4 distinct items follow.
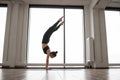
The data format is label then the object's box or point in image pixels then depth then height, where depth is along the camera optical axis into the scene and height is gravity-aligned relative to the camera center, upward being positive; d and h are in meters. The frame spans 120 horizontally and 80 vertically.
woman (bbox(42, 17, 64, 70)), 5.07 +0.22
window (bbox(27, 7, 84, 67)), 6.50 +0.66
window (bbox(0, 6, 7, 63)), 6.49 +1.20
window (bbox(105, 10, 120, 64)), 6.68 +0.72
